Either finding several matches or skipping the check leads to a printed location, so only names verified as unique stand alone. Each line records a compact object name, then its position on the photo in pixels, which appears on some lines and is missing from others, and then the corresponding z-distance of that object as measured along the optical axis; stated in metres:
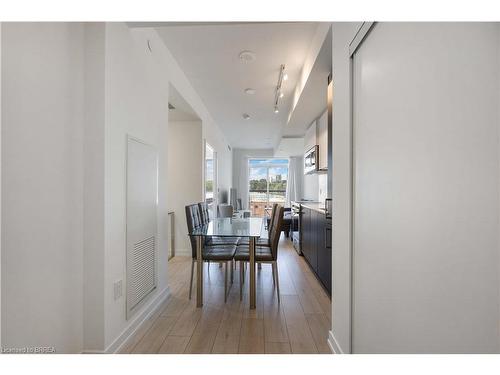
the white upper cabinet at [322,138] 3.76
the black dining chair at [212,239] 3.06
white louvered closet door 1.87
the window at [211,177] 5.25
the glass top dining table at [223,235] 2.35
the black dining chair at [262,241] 2.85
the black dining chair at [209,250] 2.51
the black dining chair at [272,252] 2.47
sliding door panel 0.65
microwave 4.16
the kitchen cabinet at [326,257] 2.54
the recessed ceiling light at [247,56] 2.65
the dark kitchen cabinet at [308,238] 3.36
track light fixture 3.07
